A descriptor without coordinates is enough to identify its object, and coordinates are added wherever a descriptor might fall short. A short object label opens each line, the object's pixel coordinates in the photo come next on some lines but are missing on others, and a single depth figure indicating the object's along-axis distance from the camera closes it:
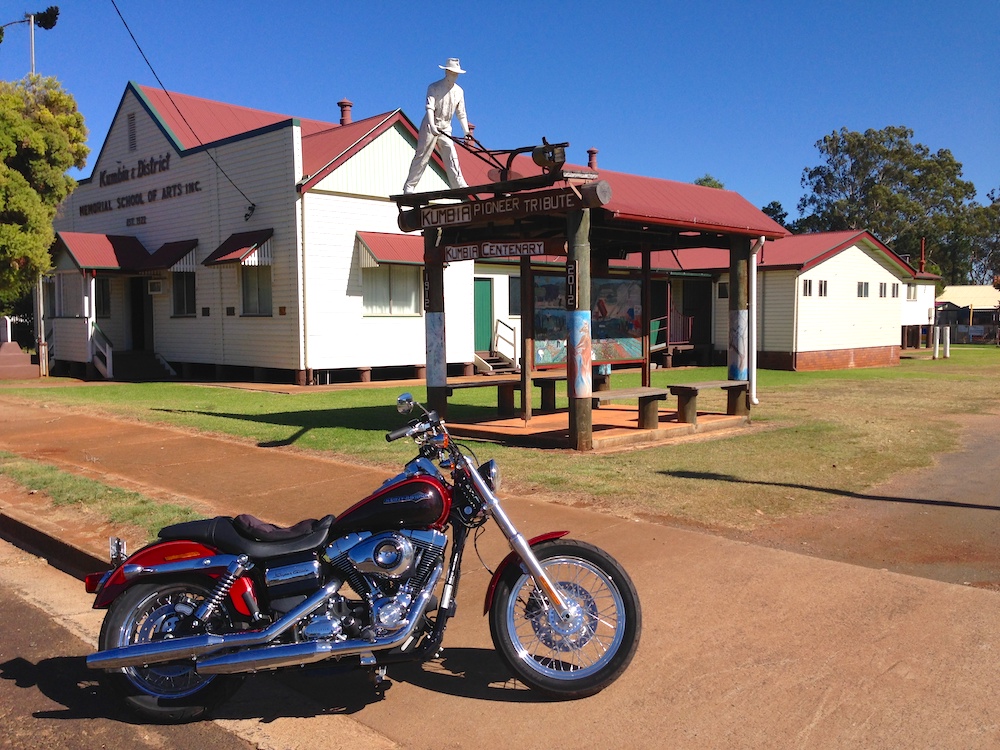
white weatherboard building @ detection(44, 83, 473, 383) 21.23
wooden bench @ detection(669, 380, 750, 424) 12.68
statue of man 11.13
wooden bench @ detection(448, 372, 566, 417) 13.55
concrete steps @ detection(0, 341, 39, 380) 23.67
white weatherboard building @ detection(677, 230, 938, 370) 29.08
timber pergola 10.71
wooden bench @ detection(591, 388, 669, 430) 12.03
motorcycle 4.10
